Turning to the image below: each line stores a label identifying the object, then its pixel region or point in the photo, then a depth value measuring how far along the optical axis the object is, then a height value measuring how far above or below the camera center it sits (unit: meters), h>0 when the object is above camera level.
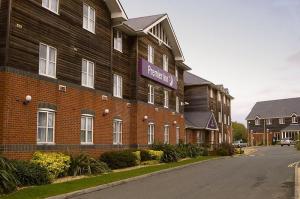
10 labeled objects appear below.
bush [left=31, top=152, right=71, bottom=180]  18.34 -1.17
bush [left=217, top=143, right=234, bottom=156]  42.97 -1.42
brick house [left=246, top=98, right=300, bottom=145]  99.44 +3.45
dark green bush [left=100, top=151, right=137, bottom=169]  24.97 -1.36
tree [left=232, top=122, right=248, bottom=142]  119.62 +0.74
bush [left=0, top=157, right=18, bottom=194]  14.12 -1.43
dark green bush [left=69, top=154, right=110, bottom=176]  20.45 -1.49
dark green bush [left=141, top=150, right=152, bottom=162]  29.27 -1.32
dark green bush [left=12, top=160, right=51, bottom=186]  16.20 -1.47
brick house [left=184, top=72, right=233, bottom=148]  51.16 +3.36
